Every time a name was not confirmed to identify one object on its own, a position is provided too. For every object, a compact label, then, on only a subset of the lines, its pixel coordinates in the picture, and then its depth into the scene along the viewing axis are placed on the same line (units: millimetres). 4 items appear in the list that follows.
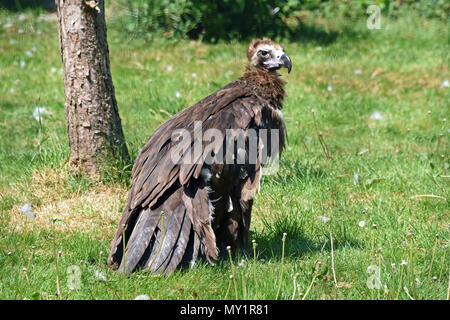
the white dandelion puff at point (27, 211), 10125
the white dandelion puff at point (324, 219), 10065
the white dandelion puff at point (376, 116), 15462
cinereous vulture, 8039
